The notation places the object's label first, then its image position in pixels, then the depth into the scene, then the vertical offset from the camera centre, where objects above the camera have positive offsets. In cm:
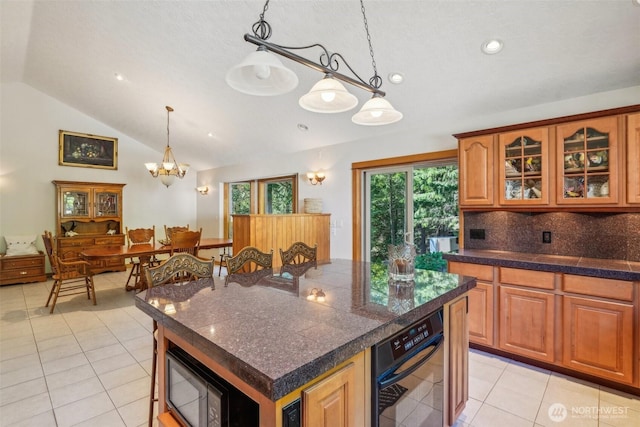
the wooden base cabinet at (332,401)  87 -58
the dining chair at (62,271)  418 -83
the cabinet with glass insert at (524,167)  272 +43
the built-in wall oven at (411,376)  115 -70
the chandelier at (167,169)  492 +73
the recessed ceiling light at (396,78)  303 +137
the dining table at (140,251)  414 -54
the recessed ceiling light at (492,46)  244 +137
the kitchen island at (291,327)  84 -41
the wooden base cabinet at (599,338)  221 -95
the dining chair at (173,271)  171 -34
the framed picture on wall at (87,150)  629 +138
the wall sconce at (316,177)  495 +60
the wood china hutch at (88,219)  604 -10
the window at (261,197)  594 +37
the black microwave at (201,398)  99 -65
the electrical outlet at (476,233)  332 -22
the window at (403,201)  382 +16
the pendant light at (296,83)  142 +70
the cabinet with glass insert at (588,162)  244 +43
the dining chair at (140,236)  525 -40
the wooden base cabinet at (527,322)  252 -95
